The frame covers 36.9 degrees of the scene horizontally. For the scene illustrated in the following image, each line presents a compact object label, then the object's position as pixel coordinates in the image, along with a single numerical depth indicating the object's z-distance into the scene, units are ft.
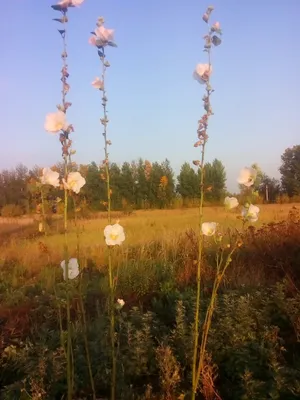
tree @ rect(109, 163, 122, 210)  92.38
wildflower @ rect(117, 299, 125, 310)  7.83
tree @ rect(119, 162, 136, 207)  115.14
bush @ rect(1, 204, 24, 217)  101.04
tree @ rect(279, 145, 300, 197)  96.77
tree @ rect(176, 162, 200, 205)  110.32
